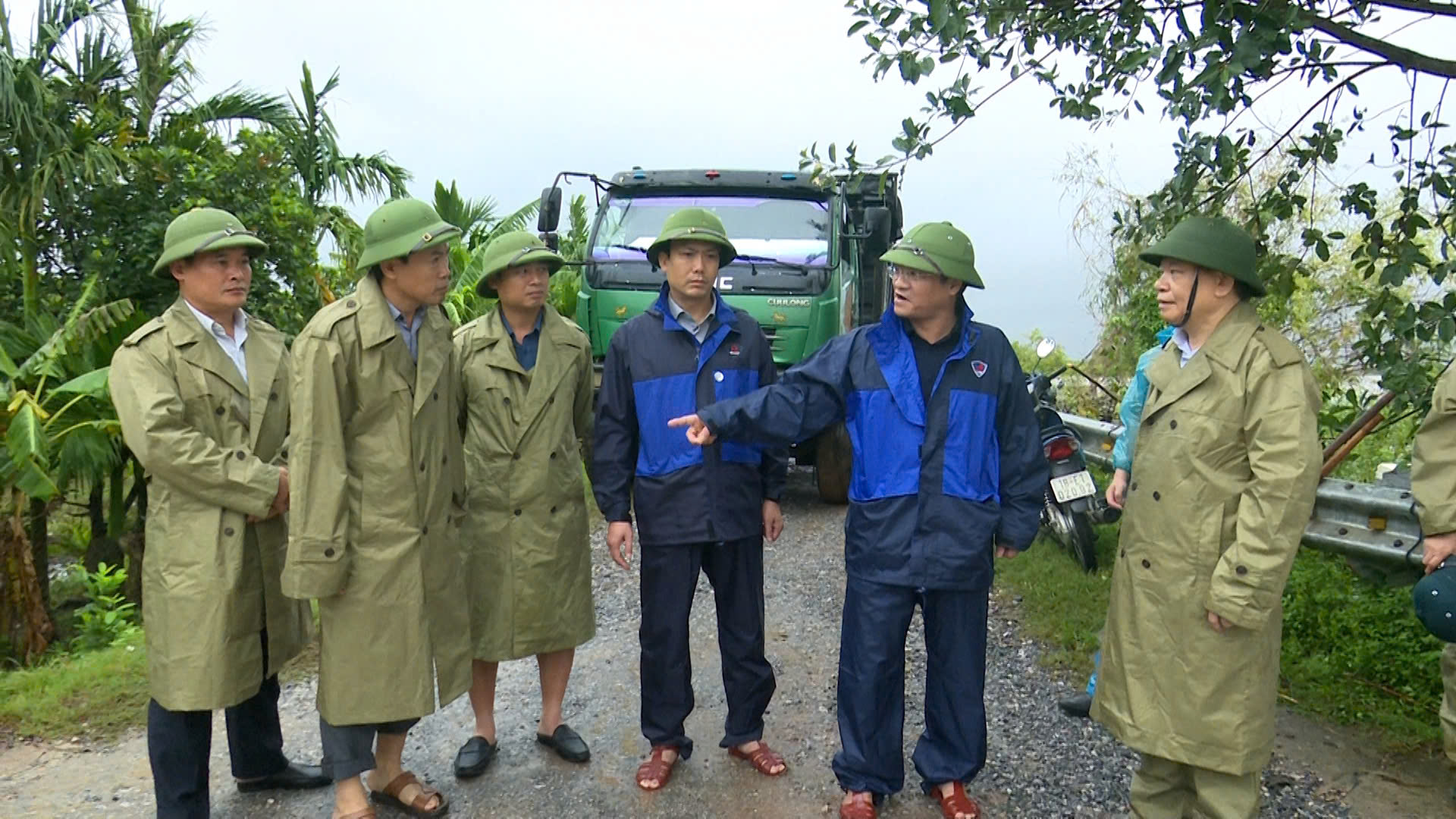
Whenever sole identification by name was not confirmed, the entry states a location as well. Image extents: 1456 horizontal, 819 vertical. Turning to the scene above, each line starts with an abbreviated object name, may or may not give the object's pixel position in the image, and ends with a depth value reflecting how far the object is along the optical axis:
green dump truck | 8.08
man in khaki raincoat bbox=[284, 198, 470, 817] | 3.31
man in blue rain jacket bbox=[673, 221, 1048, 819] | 3.52
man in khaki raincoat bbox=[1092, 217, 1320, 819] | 3.02
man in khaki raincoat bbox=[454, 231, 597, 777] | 3.94
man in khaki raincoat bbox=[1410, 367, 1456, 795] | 3.38
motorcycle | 6.05
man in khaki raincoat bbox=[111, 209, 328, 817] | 3.38
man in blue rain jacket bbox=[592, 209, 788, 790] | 3.84
